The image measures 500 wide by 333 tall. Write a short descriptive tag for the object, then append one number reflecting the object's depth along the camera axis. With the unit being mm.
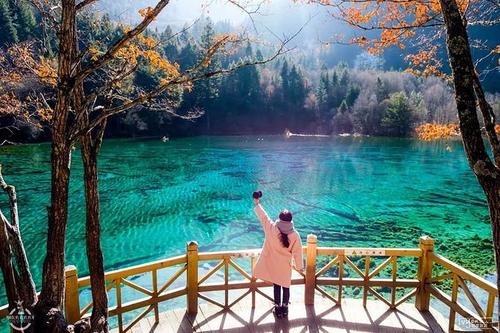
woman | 4703
